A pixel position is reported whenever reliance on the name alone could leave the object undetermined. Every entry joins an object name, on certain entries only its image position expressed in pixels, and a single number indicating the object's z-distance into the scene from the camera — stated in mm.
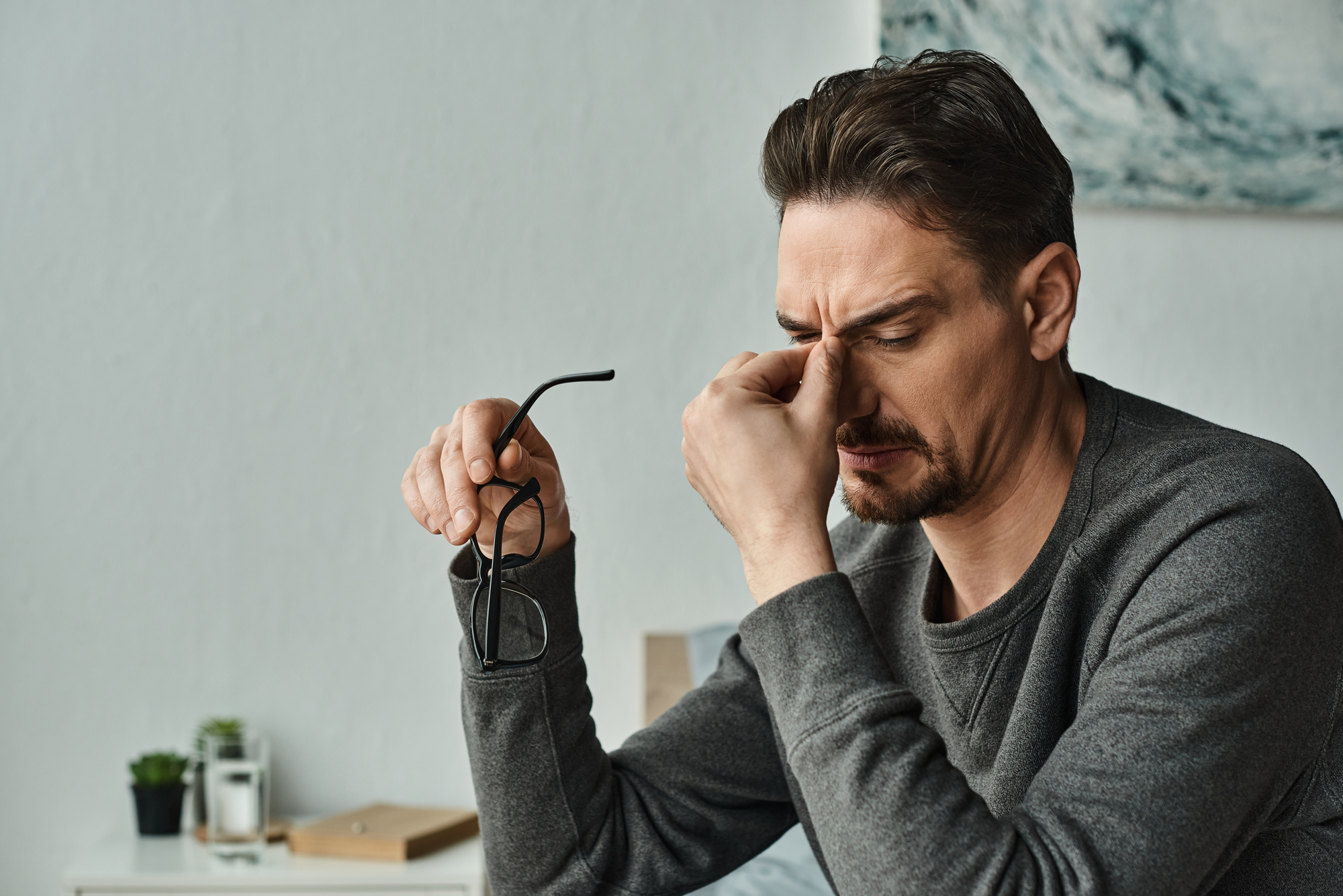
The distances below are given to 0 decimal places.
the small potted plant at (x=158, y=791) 1984
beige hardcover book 1847
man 731
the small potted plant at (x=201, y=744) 1999
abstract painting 2096
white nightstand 1780
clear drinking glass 1865
